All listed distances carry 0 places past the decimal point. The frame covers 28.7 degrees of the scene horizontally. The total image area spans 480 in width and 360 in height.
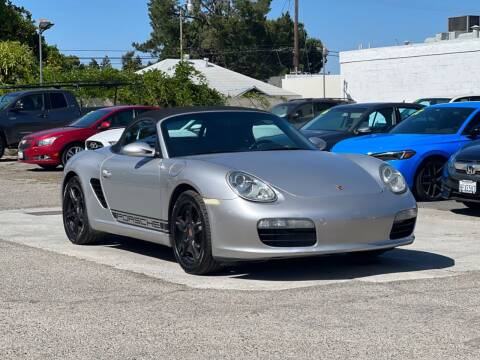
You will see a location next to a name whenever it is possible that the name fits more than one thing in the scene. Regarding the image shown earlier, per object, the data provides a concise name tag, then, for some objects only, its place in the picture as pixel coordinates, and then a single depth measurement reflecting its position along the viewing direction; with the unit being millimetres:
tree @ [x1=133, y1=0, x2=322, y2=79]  80750
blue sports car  13820
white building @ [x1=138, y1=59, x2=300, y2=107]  48406
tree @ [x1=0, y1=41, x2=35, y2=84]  36688
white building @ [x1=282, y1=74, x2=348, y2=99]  54781
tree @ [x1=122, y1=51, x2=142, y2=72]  87250
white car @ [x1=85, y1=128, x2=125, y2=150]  18811
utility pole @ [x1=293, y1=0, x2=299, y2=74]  53281
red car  20562
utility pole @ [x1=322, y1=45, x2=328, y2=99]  47906
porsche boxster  7211
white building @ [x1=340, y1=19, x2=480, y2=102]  42097
